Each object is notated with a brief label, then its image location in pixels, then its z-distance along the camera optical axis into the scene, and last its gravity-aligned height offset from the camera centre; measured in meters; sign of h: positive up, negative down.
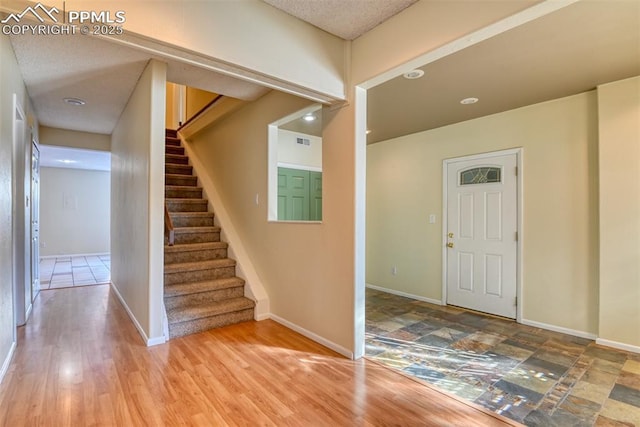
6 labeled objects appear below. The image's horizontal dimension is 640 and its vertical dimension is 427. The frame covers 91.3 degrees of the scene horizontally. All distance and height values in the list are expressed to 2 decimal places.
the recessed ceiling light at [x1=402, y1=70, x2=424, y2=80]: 2.70 +1.23
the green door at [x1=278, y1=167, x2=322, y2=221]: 5.04 +0.33
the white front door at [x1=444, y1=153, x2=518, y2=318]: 3.74 -0.24
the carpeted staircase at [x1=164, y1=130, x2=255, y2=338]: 3.23 -0.71
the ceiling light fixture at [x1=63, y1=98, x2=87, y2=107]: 3.60 +1.32
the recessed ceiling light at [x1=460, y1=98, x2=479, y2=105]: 3.35 +1.23
